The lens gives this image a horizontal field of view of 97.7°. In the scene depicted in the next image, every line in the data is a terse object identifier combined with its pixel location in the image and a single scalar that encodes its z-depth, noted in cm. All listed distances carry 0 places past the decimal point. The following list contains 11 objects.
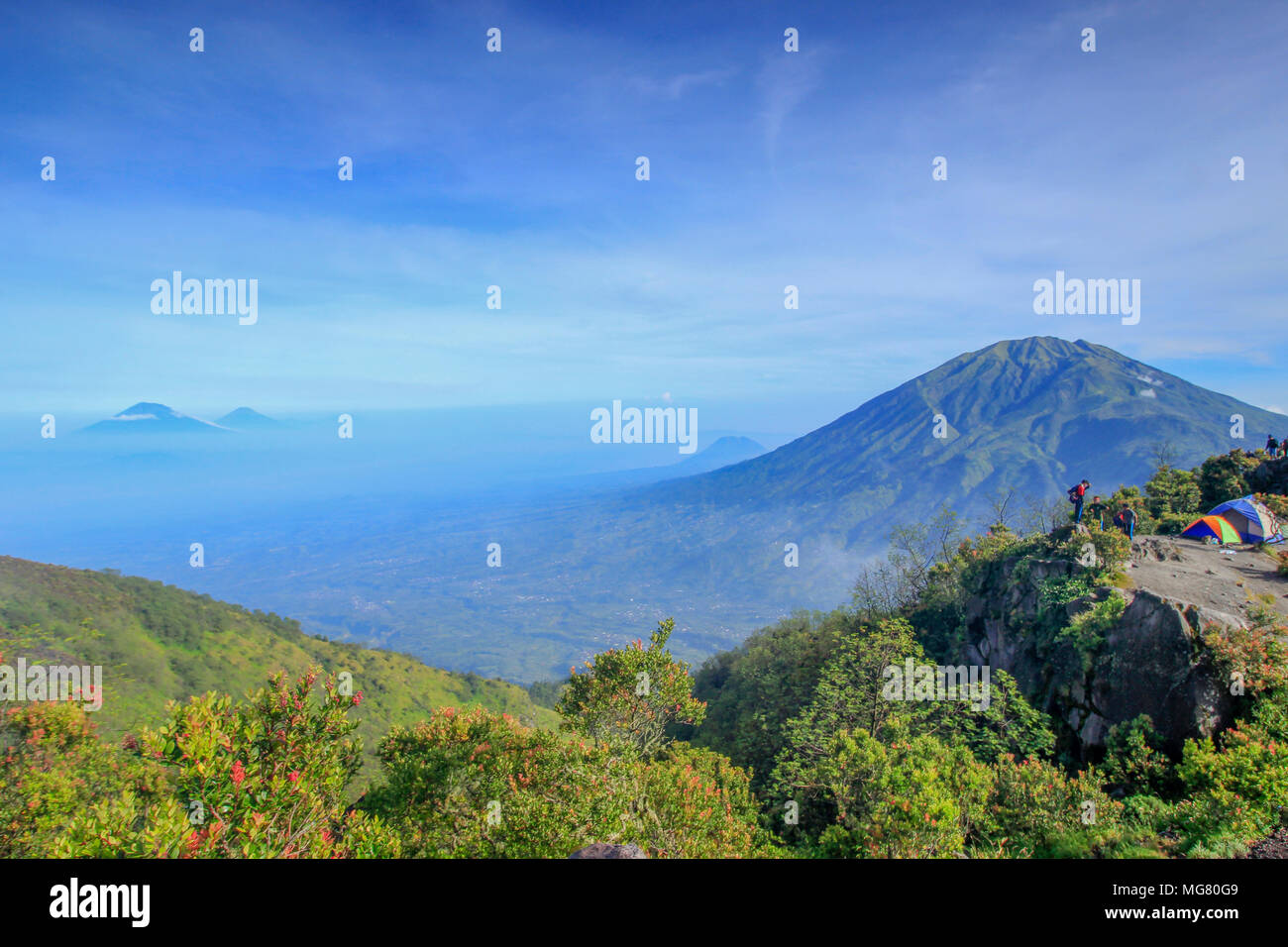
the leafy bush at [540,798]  1080
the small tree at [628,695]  1627
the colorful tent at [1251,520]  2278
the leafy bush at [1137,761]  1296
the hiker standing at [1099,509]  2599
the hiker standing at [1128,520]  2132
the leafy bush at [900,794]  951
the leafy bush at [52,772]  1298
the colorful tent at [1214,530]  2312
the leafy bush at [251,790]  725
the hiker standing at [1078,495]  2215
